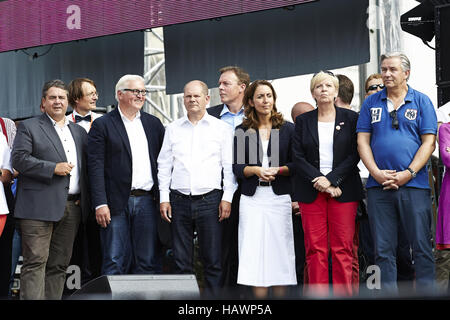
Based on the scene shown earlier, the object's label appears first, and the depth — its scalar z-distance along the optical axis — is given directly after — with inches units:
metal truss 440.3
